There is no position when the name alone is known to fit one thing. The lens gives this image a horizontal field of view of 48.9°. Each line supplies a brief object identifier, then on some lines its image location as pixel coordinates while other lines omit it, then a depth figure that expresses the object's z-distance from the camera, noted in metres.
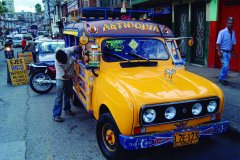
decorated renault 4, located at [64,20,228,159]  3.44
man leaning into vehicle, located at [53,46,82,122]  5.55
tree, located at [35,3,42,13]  141.04
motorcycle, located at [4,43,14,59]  16.31
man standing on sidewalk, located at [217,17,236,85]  7.48
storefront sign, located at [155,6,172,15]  13.79
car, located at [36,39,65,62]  10.08
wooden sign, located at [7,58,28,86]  9.70
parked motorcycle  8.30
